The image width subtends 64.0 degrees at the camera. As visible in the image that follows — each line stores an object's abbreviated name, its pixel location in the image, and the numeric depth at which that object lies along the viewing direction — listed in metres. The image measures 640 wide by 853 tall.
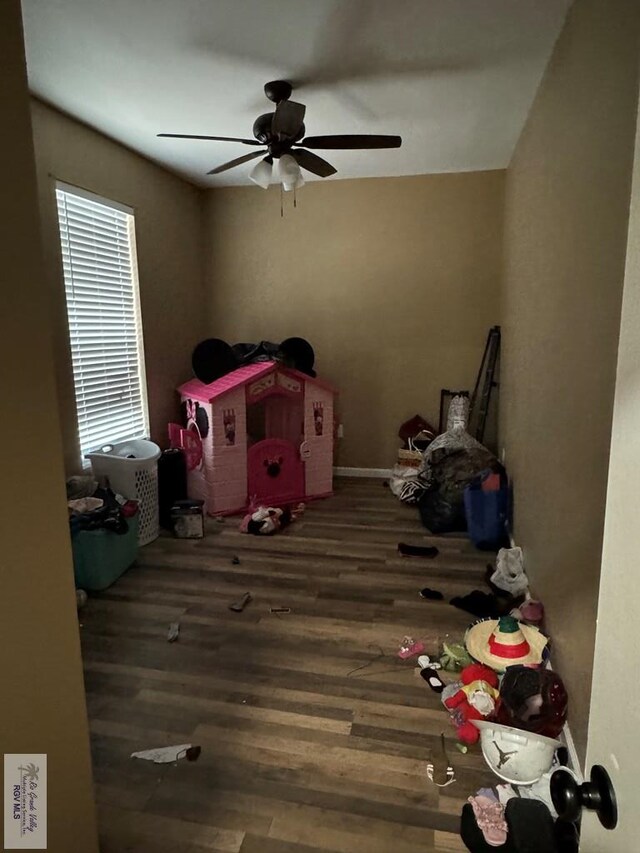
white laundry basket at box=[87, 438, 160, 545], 3.08
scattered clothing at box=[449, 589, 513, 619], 2.40
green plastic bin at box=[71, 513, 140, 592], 2.62
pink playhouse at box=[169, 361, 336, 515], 3.62
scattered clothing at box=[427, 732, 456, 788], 1.54
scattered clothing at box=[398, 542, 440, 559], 3.07
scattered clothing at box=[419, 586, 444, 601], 2.57
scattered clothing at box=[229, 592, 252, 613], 2.49
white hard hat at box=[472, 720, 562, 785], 1.49
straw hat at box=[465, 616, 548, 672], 1.87
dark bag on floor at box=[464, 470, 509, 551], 3.12
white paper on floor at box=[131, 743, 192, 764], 1.63
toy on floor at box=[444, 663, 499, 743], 1.71
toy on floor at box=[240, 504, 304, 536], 3.41
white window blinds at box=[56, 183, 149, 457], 3.01
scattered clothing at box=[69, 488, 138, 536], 2.63
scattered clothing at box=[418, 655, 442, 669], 2.05
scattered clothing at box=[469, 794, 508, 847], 1.33
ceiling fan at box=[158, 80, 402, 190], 2.49
